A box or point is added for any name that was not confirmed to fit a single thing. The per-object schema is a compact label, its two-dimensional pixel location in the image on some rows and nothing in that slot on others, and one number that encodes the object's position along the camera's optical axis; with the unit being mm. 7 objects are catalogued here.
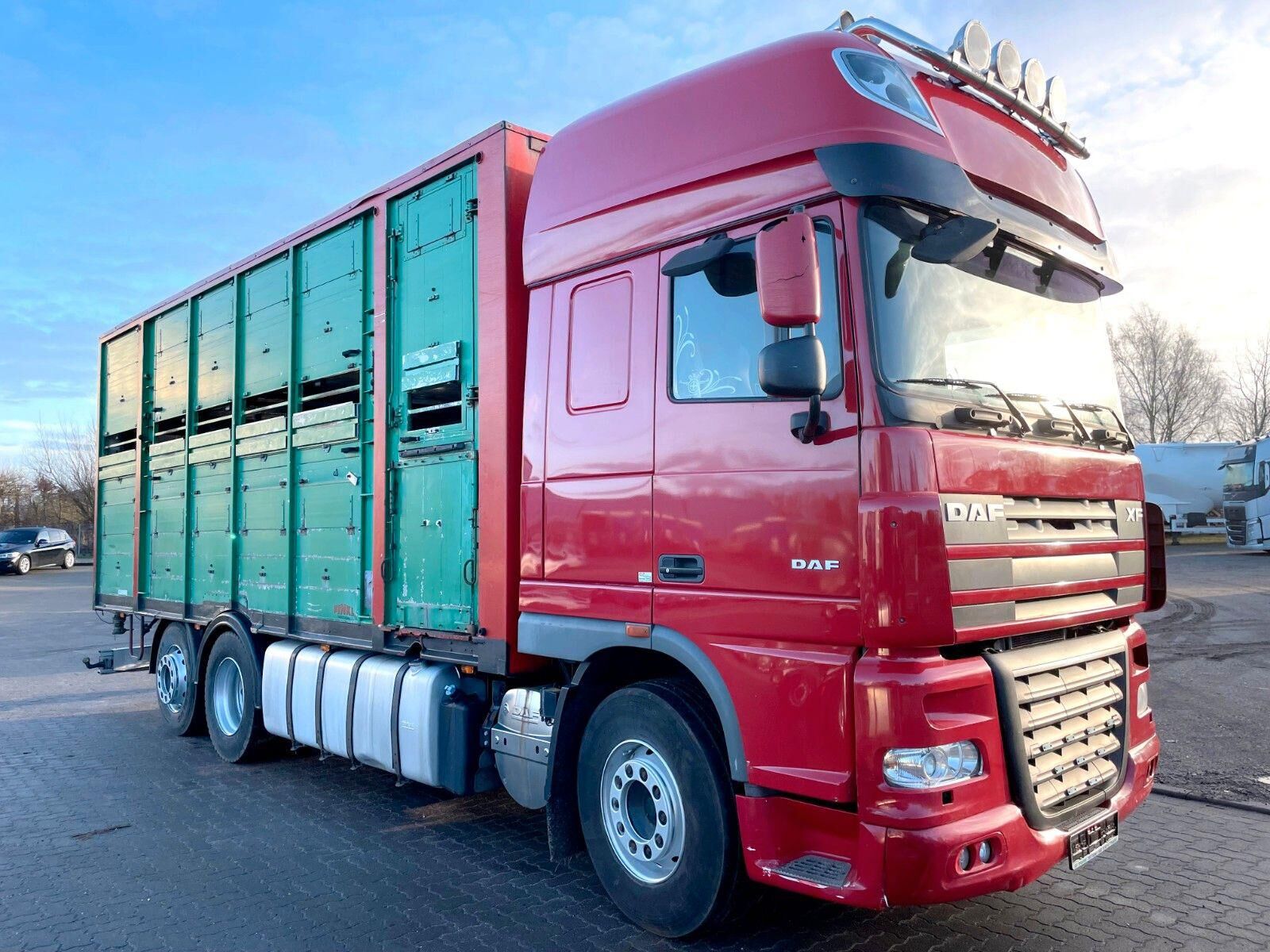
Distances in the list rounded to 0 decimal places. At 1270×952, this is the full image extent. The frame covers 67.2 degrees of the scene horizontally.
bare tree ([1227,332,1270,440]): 46656
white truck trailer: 33281
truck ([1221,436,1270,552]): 25344
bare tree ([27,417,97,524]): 52406
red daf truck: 3334
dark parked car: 34938
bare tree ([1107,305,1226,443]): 47344
